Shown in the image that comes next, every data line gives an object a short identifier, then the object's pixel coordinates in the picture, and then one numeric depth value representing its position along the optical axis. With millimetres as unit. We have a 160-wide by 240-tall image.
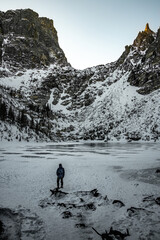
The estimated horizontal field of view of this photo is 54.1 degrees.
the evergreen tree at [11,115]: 60969
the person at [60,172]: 10039
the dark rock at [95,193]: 8534
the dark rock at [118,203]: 7348
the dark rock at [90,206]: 7160
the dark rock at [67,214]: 6382
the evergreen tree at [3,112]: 56531
